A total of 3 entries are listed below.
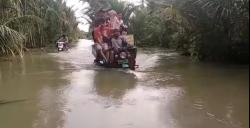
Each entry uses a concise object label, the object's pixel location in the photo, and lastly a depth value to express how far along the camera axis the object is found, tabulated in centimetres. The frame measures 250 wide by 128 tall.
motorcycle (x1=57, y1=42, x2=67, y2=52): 1413
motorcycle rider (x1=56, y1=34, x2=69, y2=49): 1459
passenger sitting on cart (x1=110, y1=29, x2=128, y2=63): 803
